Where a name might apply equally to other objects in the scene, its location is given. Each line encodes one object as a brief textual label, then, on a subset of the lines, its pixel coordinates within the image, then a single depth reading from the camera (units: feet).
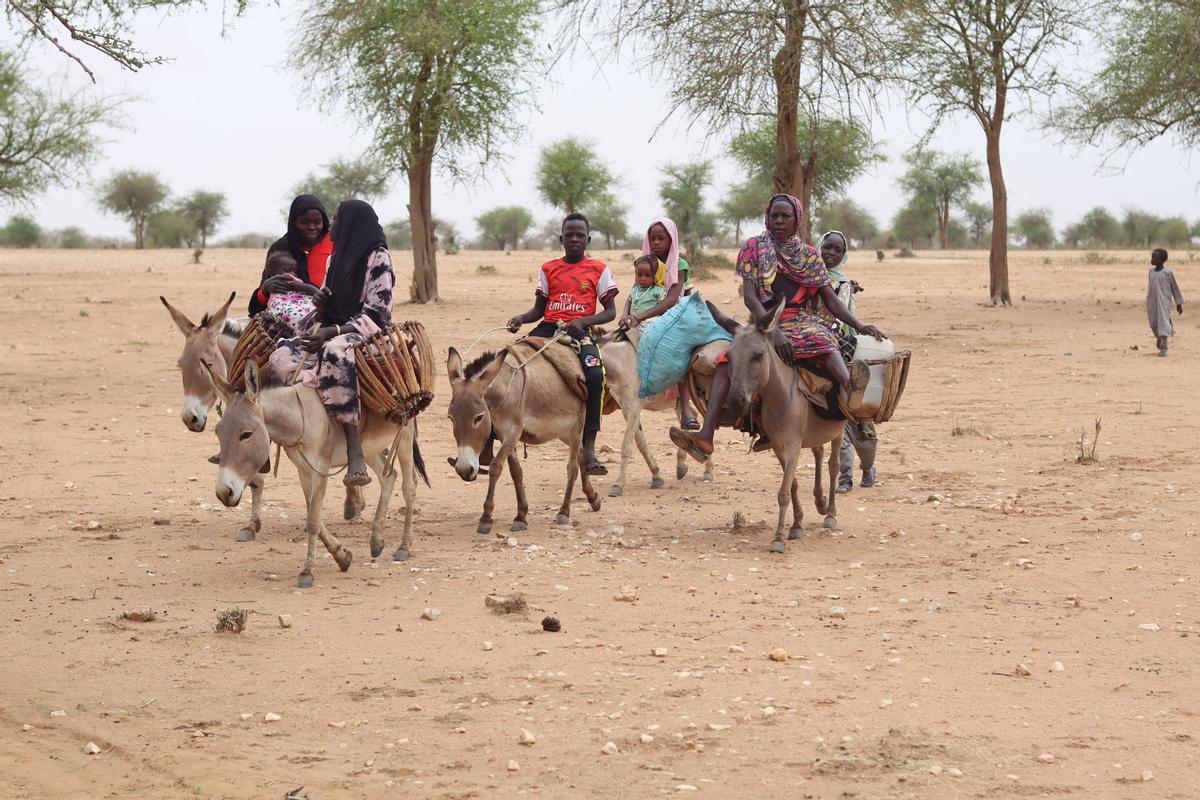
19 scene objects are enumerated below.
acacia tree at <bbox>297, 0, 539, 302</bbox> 83.61
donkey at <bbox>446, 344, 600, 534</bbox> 27.61
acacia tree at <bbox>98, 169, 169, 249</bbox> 240.73
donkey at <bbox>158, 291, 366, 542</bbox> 29.55
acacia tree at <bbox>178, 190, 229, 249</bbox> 260.62
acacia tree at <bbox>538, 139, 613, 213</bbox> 188.65
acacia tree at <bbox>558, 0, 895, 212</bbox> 57.26
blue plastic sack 30.83
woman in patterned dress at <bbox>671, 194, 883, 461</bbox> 28.81
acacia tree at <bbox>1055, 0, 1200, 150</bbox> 79.34
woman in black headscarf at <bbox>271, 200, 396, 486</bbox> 26.00
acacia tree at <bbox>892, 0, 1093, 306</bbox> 82.69
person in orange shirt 28.60
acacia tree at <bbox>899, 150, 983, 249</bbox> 242.99
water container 29.04
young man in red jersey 31.37
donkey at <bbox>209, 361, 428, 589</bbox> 23.39
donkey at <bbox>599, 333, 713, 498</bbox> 34.78
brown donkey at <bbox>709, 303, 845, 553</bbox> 28.19
